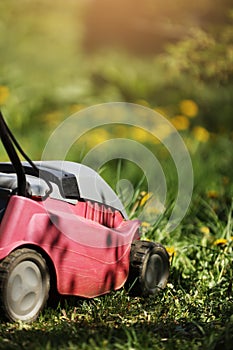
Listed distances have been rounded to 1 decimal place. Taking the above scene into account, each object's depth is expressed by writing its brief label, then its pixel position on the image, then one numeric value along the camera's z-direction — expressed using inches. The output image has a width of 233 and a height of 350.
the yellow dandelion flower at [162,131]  505.4
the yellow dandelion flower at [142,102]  589.8
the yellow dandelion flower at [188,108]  558.9
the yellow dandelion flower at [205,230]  358.6
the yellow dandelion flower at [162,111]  563.0
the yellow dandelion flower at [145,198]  335.3
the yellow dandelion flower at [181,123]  529.0
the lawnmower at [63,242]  219.1
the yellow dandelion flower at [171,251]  307.3
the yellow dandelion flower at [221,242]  311.9
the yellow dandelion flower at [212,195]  369.4
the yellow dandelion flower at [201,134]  516.4
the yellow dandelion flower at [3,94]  529.3
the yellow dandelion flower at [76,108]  560.8
